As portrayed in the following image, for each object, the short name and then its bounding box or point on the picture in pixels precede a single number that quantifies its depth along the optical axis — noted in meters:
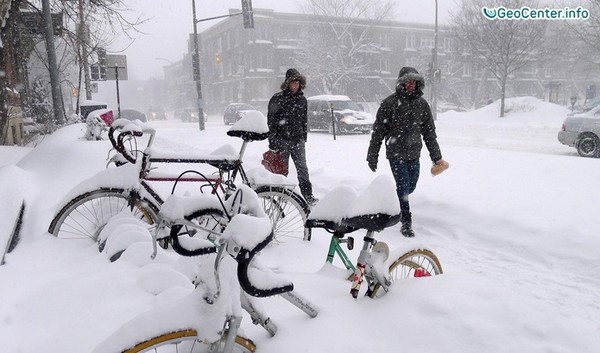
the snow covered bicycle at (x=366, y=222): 2.42
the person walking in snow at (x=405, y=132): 5.25
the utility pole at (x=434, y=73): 27.05
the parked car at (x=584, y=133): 12.02
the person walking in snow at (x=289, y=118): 5.88
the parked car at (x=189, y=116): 42.09
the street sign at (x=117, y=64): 15.93
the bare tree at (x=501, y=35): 28.39
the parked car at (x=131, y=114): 28.81
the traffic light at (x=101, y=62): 15.42
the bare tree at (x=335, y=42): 42.31
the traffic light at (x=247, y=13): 19.48
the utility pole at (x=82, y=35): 13.18
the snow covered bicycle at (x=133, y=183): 3.92
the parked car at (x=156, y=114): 50.06
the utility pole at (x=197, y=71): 21.84
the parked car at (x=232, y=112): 30.98
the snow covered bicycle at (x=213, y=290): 1.66
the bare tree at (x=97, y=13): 12.51
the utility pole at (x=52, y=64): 11.83
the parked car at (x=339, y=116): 19.23
